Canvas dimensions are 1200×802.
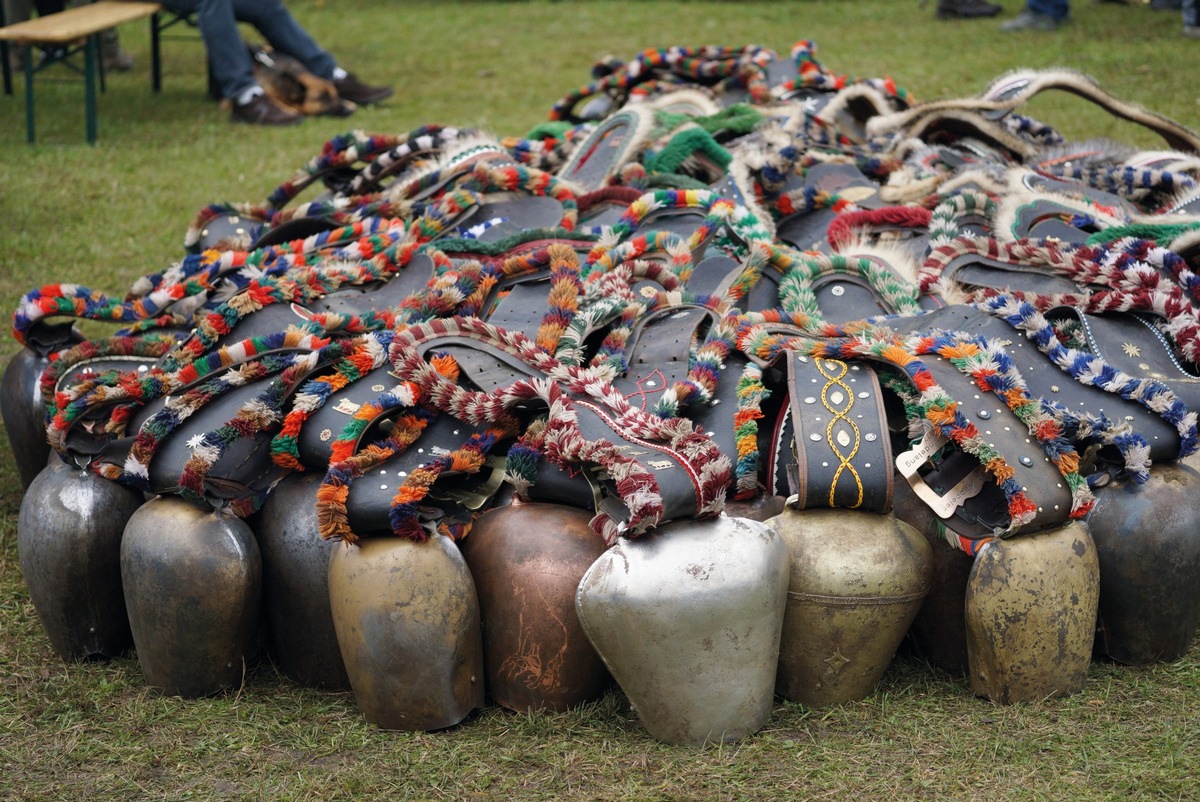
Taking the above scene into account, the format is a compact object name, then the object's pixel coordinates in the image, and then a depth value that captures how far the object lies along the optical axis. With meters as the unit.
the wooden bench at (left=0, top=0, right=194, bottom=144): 7.93
